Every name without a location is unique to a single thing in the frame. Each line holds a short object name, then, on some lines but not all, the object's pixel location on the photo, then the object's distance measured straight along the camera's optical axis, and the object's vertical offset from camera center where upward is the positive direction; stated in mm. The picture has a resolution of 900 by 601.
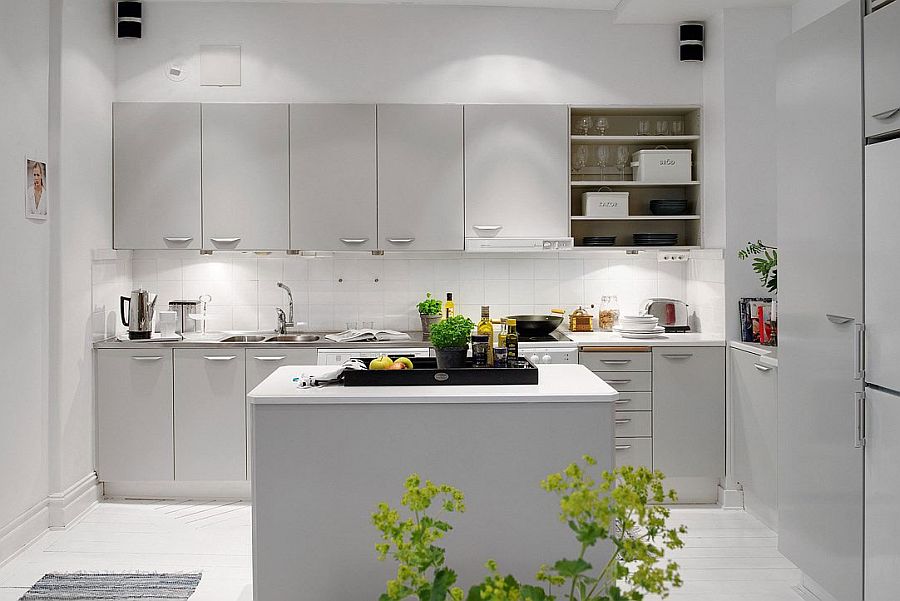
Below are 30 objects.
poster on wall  4133 +500
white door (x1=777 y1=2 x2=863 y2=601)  2895 -25
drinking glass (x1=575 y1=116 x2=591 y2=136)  5238 +1034
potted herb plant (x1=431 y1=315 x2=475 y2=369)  3023 -188
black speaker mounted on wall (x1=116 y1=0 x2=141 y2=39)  4941 +1596
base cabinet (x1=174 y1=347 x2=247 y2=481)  4812 -685
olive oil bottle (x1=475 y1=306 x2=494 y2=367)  3121 -153
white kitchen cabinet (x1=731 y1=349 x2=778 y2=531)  4234 -756
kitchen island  2773 -601
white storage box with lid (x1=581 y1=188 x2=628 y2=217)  5121 +523
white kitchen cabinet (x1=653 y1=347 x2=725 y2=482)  4758 -694
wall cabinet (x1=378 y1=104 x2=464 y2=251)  5012 +728
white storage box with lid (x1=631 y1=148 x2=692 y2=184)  5090 +753
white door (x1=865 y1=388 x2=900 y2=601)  2674 -672
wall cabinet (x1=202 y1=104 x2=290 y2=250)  4984 +778
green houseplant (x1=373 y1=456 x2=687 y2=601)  1219 -376
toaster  5250 -137
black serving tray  2920 -307
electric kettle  4902 -155
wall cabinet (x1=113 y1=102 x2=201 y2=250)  4977 +711
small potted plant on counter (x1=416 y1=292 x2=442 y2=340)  4879 -134
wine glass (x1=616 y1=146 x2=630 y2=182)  5262 +841
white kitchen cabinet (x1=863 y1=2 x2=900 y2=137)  2619 +710
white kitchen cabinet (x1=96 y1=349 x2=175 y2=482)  4809 -678
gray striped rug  3508 -1282
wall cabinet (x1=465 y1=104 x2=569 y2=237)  5031 +727
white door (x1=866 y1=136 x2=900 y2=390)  2658 +85
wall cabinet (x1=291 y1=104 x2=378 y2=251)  5000 +769
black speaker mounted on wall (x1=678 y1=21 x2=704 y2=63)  4988 +1485
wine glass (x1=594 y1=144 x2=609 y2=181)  5230 +842
